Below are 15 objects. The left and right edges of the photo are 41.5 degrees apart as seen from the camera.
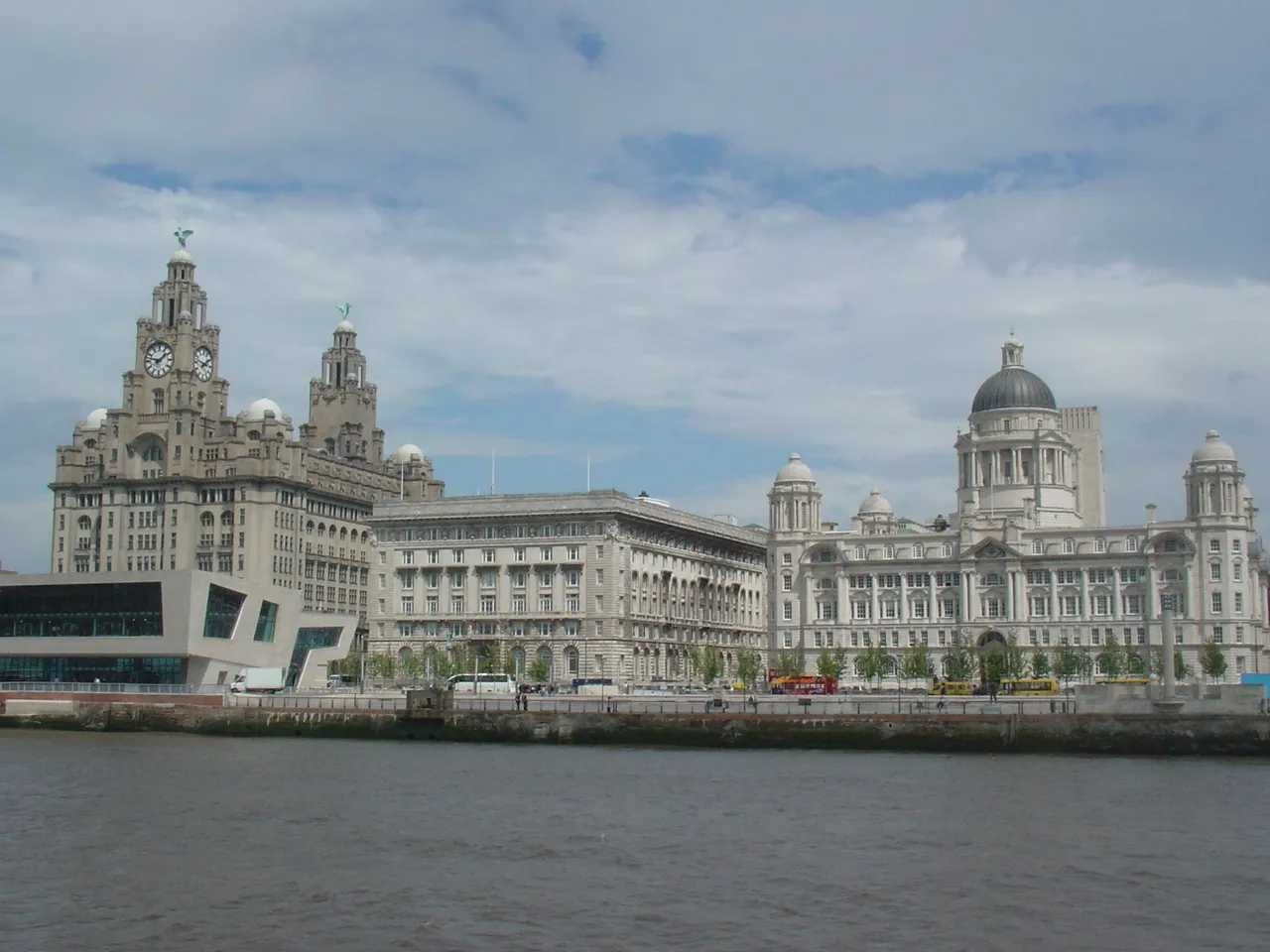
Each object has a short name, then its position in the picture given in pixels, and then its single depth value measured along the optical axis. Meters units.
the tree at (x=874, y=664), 153.88
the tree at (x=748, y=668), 154.25
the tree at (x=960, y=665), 147.12
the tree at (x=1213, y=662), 145.25
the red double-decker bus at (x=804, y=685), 136.12
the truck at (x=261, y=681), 121.88
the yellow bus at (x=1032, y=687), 129.88
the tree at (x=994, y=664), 145.75
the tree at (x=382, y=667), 153.62
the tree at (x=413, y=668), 150.62
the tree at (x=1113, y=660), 145.75
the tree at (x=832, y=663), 152.88
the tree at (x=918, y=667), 151.25
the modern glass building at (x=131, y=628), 120.31
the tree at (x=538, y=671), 150.25
